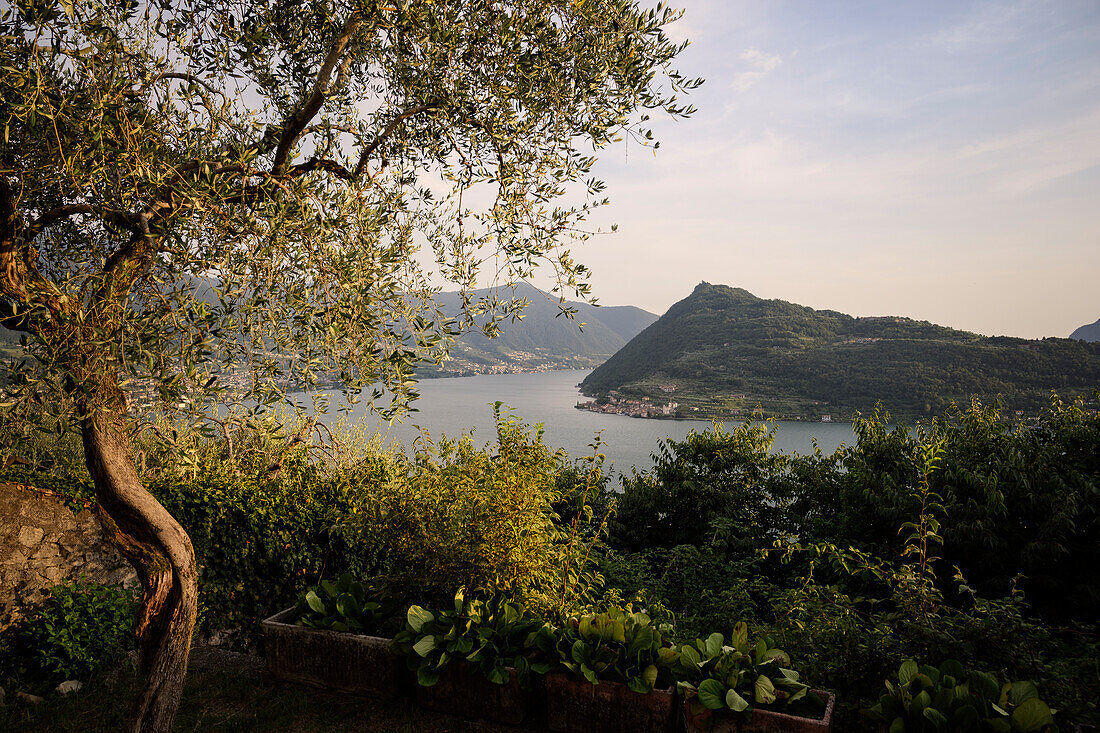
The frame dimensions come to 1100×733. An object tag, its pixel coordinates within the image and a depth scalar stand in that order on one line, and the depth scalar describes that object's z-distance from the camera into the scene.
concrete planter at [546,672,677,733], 2.86
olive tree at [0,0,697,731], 2.53
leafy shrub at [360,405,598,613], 3.47
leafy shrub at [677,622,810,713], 2.70
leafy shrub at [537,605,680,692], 2.98
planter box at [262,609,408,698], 3.51
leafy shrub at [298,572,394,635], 3.72
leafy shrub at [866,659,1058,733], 2.30
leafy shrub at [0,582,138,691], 4.06
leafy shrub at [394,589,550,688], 3.18
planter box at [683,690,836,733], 2.61
